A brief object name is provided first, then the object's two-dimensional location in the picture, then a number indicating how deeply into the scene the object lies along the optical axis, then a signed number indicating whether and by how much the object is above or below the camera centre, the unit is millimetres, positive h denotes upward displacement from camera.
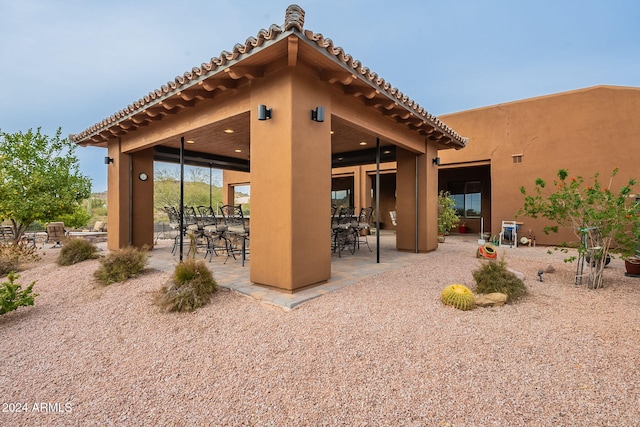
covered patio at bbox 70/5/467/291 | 3707 +1594
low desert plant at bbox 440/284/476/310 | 3281 -972
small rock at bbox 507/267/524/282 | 4230 -931
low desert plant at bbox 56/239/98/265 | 6215 -857
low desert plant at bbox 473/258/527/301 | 3680 -895
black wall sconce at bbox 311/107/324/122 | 3957 +1278
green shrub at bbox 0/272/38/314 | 3586 -1050
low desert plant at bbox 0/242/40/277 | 6168 -989
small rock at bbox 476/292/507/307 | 3420 -1024
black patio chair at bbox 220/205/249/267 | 5466 -353
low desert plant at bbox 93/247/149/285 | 4723 -887
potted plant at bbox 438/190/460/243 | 9836 -210
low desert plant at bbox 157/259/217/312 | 3451 -932
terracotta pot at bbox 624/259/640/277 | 4819 -917
